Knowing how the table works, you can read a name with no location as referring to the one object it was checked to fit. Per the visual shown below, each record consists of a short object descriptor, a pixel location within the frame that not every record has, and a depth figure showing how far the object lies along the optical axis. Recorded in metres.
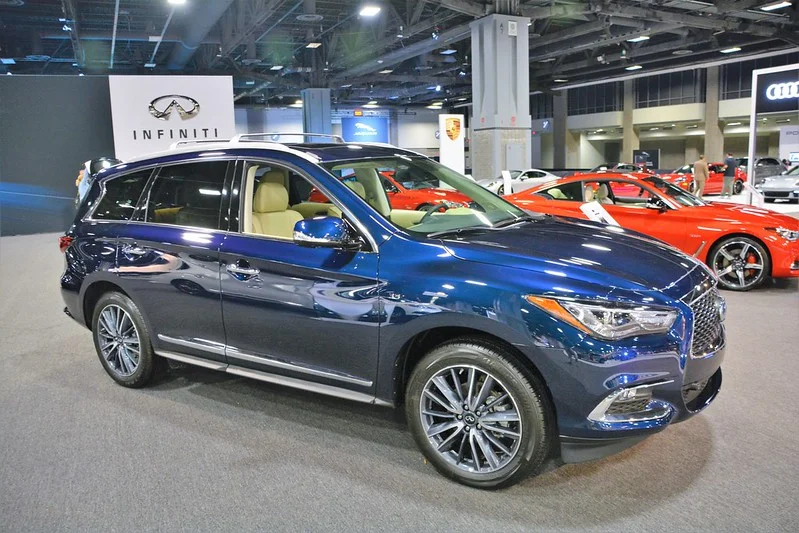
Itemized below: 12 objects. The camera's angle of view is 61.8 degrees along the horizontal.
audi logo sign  13.80
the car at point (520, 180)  16.51
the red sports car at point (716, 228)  7.62
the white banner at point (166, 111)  13.41
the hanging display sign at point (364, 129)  46.22
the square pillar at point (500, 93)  18.06
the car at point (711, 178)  23.83
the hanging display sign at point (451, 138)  21.23
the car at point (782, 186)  18.66
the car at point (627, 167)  26.83
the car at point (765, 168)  23.24
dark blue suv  2.99
